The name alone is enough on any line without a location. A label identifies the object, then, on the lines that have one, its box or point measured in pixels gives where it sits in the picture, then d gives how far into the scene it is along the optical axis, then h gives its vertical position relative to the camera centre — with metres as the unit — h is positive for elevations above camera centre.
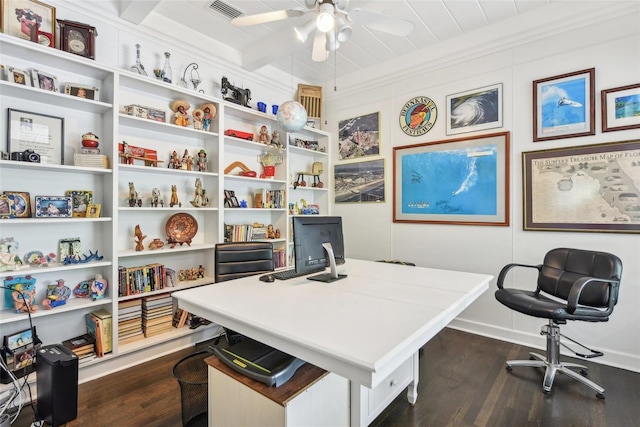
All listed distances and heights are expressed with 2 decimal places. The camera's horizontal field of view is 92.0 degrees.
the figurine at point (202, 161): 2.97 +0.51
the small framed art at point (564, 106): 2.55 +0.91
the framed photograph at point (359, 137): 3.82 +0.98
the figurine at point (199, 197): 2.95 +0.16
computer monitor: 1.86 -0.20
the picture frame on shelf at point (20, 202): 2.06 +0.09
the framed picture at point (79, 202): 2.28 +0.09
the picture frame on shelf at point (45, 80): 2.08 +0.93
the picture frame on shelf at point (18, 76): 2.00 +0.91
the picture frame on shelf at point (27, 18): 2.07 +1.37
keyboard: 2.00 -0.41
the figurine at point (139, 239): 2.60 -0.21
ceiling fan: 1.86 +1.24
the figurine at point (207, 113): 2.97 +0.97
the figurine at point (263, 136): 3.53 +0.88
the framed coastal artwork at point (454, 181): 2.97 +0.33
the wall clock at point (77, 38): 2.21 +1.29
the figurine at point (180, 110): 2.84 +0.97
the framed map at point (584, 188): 2.39 +0.20
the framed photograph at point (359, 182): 3.79 +0.40
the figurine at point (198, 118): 2.93 +0.91
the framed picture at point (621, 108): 2.38 +0.81
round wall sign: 3.39 +1.09
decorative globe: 2.71 +0.86
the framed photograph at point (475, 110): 2.99 +1.03
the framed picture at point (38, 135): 2.10 +0.56
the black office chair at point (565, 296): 2.05 -0.63
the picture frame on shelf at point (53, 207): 2.11 +0.05
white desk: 1.04 -0.44
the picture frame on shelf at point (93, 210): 2.30 +0.03
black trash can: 1.68 -1.05
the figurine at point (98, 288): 2.30 -0.55
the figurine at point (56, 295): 2.13 -0.58
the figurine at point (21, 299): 2.03 -0.56
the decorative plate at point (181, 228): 2.86 -0.14
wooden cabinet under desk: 1.21 -0.78
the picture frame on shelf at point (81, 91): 2.25 +0.91
